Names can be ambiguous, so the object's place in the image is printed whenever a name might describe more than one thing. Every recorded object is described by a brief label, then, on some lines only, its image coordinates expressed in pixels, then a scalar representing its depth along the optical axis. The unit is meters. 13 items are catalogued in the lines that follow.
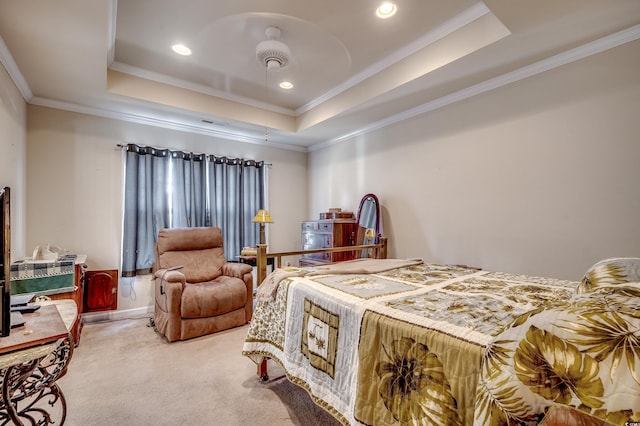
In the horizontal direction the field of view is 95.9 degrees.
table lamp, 3.45
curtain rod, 3.51
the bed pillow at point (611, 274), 1.12
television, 1.03
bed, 0.65
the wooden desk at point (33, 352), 0.97
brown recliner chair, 2.80
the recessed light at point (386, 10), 2.11
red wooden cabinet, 3.20
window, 3.54
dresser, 3.86
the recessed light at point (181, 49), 2.61
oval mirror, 3.78
